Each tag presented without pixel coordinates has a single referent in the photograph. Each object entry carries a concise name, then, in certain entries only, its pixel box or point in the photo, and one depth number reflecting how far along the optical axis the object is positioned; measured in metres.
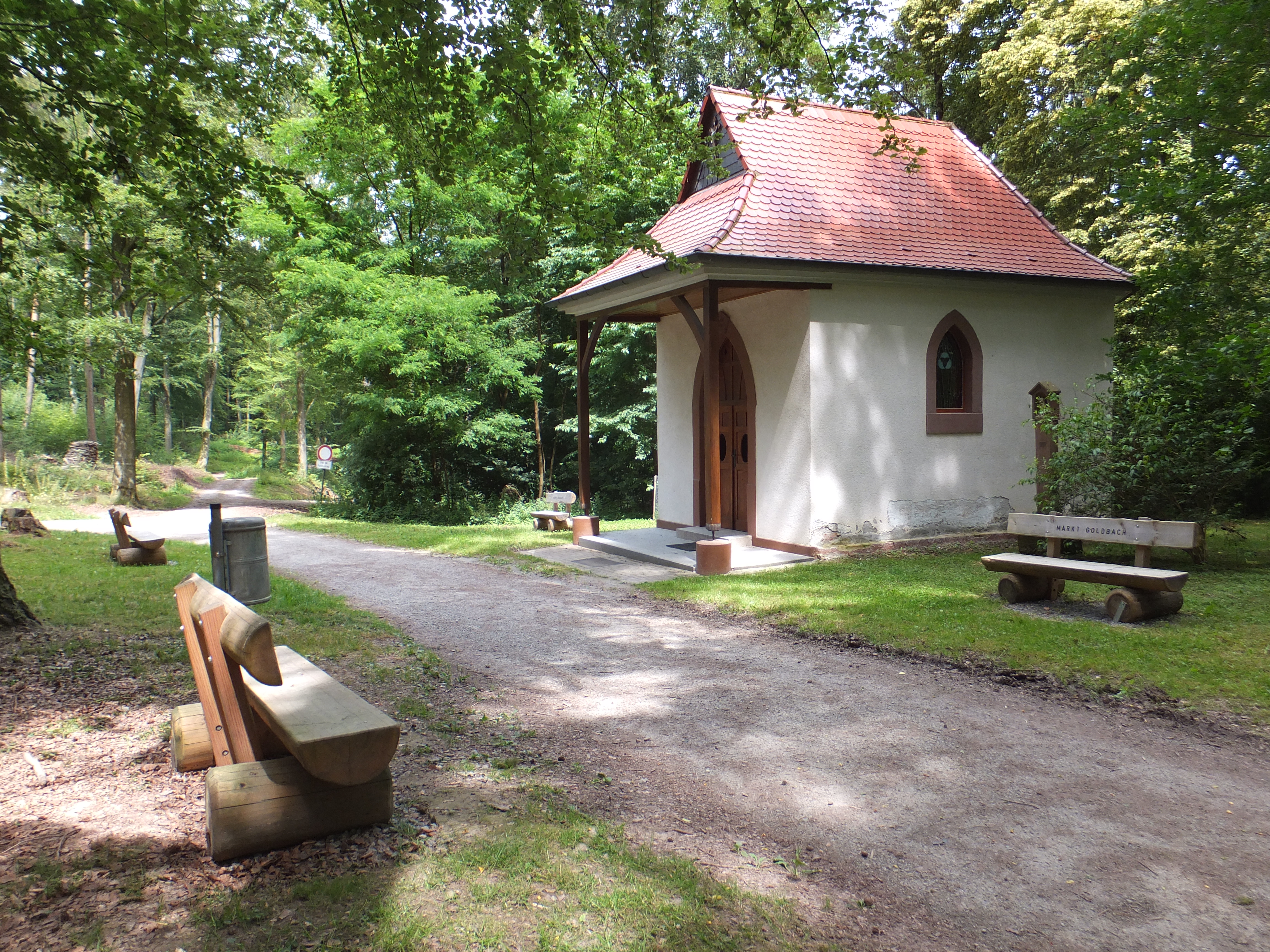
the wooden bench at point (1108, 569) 7.08
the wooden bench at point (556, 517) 15.68
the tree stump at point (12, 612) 6.39
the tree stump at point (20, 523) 14.79
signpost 22.52
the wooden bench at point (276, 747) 2.93
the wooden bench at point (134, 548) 11.33
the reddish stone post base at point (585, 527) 13.58
